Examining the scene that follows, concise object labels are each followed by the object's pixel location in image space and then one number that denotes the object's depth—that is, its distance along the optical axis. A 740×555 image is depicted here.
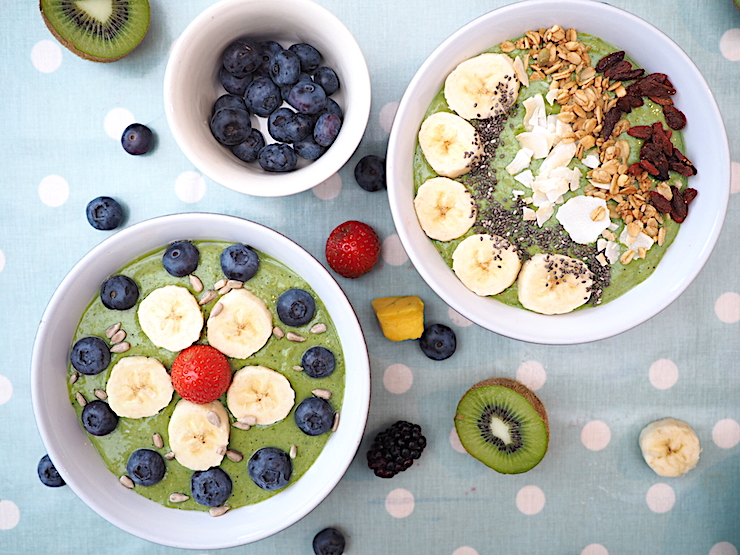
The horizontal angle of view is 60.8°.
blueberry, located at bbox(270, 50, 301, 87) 0.29
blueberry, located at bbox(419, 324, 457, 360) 0.32
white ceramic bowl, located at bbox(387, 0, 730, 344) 0.27
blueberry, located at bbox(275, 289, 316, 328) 0.29
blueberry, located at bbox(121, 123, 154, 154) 0.31
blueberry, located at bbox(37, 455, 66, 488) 0.32
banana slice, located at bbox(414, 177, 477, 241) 0.29
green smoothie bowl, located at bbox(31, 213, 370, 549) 0.29
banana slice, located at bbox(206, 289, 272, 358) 0.29
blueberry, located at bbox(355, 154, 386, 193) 0.31
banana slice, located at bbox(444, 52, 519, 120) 0.29
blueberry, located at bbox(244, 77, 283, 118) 0.29
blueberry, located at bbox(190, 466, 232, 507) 0.30
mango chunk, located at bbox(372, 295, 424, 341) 0.31
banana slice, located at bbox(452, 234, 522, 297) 0.29
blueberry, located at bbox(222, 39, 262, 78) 0.29
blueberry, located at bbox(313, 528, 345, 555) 0.33
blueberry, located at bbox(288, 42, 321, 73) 0.29
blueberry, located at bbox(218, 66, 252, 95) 0.30
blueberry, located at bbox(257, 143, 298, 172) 0.29
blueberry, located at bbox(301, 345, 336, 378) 0.29
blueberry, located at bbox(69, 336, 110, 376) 0.29
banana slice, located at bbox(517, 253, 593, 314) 0.29
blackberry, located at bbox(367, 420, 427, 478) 0.32
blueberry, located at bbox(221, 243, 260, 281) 0.29
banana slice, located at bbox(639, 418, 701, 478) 0.33
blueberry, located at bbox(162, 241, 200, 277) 0.29
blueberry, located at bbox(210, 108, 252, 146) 0.29
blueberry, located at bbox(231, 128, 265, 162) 0.30
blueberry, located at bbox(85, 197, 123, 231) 0.32
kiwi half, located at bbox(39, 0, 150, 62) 0.31
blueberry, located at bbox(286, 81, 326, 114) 0.28
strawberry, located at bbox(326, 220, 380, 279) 0.30
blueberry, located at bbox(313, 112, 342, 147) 0.28
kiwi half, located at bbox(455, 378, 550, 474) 0.32
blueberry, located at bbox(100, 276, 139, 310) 0.29
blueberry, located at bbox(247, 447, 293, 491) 0.29
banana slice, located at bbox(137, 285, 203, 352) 0.30
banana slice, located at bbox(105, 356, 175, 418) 0.30
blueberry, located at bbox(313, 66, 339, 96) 0.29
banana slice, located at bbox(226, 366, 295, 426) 0.30
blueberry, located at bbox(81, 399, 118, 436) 0.30
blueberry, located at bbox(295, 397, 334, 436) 0.29
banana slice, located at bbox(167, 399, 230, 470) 0.30
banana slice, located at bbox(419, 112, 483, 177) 0.29
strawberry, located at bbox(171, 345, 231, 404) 0.28
